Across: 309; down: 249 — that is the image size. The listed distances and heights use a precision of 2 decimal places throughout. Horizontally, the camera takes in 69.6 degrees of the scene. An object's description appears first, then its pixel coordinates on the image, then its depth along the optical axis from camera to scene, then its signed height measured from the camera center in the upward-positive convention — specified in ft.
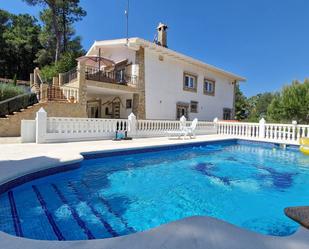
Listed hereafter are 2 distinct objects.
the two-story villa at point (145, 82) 47.87 +8.56
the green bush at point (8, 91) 40.24 +4.36
